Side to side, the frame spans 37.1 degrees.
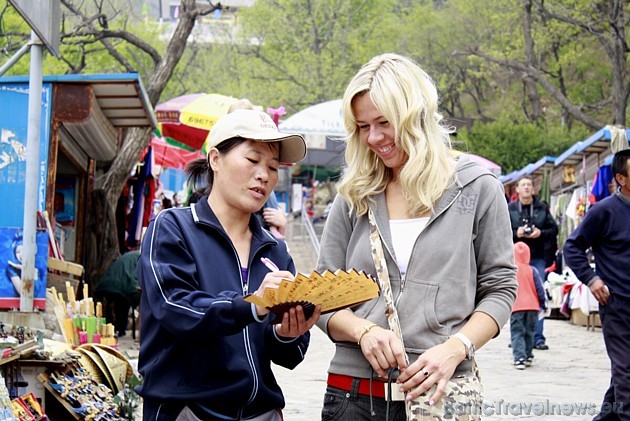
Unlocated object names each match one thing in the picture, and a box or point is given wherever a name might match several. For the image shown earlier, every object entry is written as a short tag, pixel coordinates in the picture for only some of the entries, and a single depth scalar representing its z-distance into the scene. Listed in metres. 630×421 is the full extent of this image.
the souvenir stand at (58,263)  6.63
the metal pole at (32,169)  7.37
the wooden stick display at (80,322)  8.39
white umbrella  21.39
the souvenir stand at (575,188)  15.34
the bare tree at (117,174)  13.62
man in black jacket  13.28
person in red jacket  10.97
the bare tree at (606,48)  23.64
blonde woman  3.04
